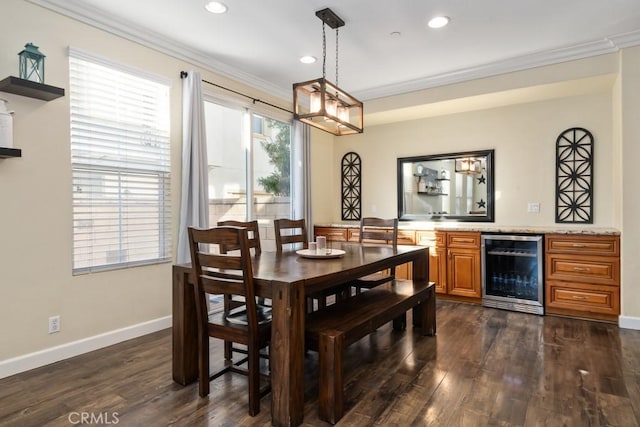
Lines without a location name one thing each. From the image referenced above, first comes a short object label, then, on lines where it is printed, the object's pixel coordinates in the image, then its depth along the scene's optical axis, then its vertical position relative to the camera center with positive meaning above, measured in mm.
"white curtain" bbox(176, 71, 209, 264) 3605 +489
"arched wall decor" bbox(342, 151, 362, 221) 5846 +412
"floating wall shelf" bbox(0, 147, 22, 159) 2395 +403
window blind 2973 +420
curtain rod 3690 +1388
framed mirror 4828 +334
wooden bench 2016 -697
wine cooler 4008 -684
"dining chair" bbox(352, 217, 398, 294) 3402 -253
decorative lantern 2520 +1040
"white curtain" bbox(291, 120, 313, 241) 5137 +587
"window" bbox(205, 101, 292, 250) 4137 +568
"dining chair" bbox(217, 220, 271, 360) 2613 -655
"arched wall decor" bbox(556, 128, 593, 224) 4188 +395
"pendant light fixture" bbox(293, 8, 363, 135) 2582 +811
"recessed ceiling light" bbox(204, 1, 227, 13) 2891 +1627
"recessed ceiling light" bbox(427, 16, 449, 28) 3145 +1632
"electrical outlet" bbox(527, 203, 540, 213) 4496 +44
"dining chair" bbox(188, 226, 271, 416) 2029 -524
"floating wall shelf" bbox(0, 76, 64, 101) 2400 +837
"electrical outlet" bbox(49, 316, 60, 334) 2777 -826
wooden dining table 1928 -509
